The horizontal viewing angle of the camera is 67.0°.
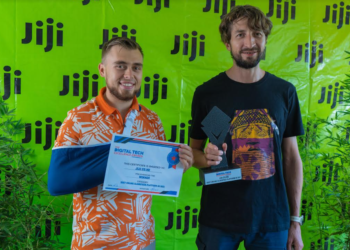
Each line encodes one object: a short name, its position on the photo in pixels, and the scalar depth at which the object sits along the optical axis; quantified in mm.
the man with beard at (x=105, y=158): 1034
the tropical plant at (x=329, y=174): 2148
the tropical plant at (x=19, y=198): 1619
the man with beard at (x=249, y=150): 1238
